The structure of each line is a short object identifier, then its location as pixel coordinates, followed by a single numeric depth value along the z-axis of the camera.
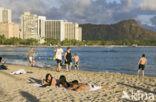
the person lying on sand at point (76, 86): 8.84
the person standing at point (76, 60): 17.84
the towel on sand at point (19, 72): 13.79
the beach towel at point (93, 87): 9.00
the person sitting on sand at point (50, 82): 9.72
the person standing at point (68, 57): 14.62
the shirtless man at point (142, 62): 14.26
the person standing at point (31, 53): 18.18
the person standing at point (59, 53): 13.95
